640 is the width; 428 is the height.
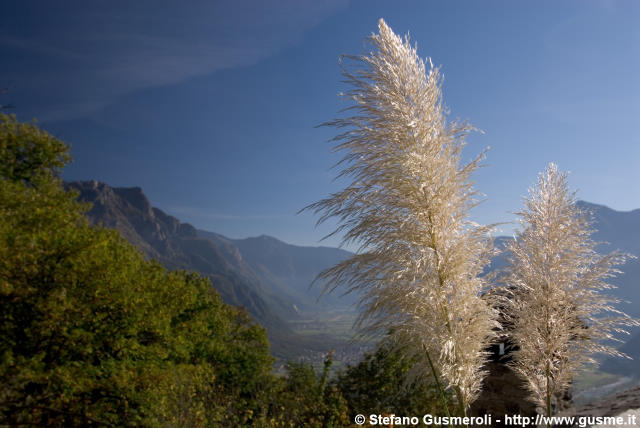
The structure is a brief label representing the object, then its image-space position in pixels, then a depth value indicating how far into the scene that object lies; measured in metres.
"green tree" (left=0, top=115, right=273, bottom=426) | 7.17
